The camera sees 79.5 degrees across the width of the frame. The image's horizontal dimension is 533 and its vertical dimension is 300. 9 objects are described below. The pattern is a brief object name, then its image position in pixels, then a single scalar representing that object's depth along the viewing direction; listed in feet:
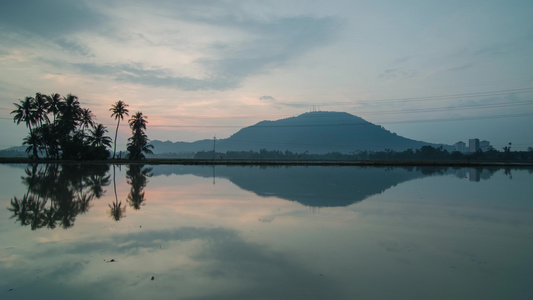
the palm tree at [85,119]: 255.82
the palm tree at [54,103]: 236.84
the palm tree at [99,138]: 243.99
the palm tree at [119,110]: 262.47
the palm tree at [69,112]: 238.48
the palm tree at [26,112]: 230.19
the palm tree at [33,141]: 234.38
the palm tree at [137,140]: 258.49
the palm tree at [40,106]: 233.55
